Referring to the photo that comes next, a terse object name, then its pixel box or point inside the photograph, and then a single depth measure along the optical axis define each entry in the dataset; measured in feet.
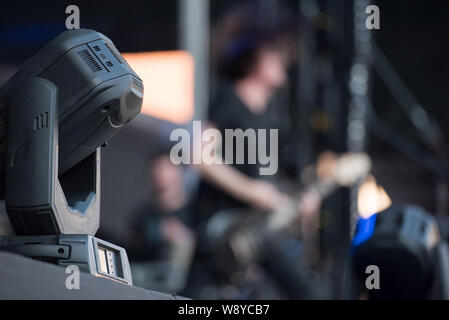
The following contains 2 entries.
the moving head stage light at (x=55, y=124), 6.55
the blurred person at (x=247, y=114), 18.88
